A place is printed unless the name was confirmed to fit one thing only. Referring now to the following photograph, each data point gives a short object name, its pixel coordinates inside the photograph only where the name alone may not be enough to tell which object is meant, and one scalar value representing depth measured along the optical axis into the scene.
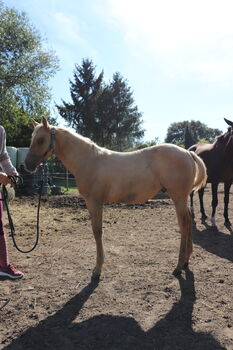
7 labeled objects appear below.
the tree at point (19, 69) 18.19
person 3.54
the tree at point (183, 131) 82.25
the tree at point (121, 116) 37.72
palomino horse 3.67
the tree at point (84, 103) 36.00
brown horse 6.40
